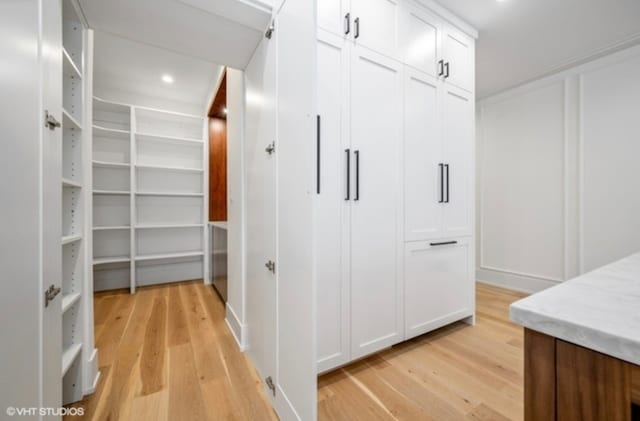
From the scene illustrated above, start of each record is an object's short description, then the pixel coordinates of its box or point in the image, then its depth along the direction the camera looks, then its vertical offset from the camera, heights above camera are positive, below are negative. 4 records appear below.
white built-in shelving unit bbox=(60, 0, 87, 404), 1.34 +0.01
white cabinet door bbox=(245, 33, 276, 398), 1.34 +0.02
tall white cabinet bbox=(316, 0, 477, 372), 1.47 +0.25
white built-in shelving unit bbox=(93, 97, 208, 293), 3.18 +0.19
